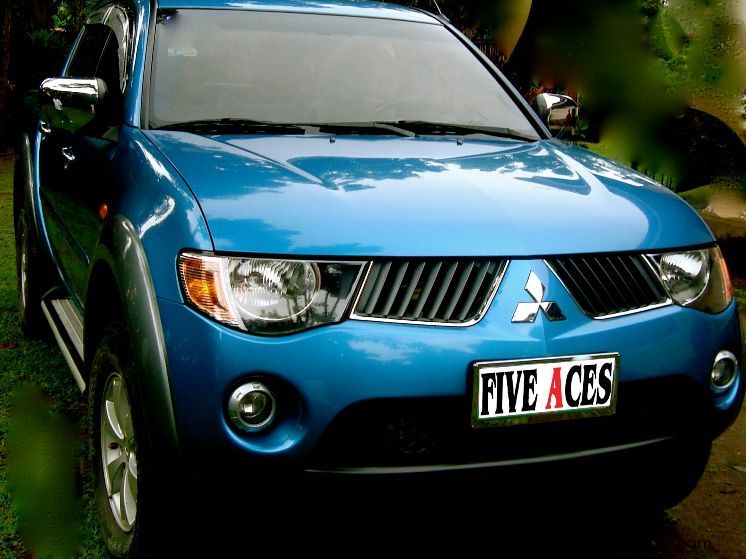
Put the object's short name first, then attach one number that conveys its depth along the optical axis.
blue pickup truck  4.44
